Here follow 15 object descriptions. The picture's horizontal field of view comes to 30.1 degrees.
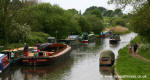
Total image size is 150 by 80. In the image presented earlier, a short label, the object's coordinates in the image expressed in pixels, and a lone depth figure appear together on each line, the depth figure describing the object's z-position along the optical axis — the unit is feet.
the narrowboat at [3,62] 82.89
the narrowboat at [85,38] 222.28
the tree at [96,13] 445.78
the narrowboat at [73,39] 192.34
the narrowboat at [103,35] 295.36
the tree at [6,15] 125.39
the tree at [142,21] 96.89
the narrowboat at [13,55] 98.27
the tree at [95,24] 309.22
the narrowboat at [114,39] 217.34
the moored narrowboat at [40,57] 98.07
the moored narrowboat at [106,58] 96.32
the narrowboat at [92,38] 245.82
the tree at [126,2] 99.27
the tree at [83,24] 269.23
